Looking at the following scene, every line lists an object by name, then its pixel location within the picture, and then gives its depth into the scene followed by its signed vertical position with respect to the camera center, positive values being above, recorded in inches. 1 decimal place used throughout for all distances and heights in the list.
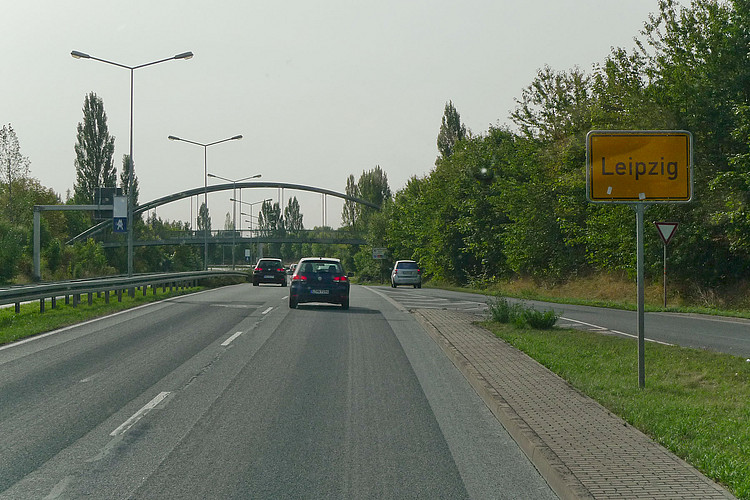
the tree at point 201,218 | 6284.5 +330.4
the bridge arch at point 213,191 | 3383.4 +331.0
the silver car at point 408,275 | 1994.3 -47.4
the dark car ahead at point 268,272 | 1717.5 -36.1
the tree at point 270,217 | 5915.8 +335.0
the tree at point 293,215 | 6082.7 +340.0
